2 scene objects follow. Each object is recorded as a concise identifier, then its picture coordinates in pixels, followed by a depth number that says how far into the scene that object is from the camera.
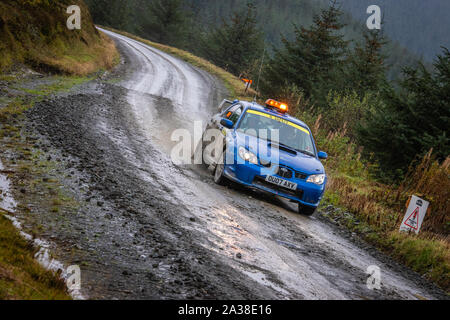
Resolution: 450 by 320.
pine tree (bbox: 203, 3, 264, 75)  42.12
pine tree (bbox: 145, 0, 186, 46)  54.91
